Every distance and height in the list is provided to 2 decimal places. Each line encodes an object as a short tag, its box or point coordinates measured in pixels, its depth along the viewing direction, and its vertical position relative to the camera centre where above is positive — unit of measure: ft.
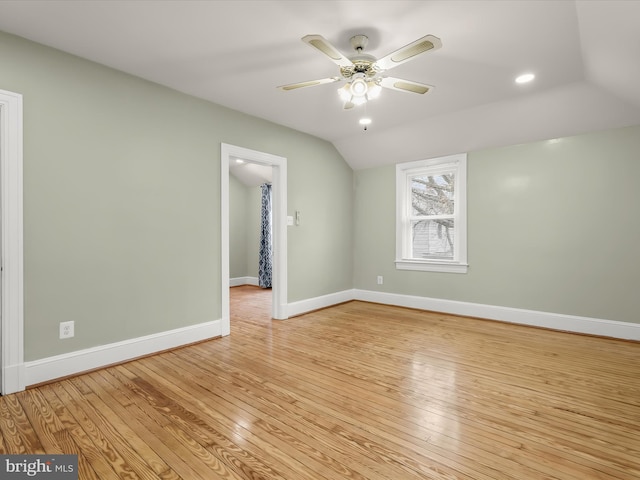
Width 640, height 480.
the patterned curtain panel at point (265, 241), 24.41 -0.34
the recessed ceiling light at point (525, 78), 10.11 +4.96
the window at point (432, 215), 15.70 +1.14
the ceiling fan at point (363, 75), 7.34 +3.93
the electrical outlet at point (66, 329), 8.84 -2.52
